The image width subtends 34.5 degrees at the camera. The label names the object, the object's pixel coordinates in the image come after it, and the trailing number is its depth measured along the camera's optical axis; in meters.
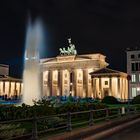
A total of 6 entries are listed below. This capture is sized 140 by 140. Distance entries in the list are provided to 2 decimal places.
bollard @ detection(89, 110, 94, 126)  13.50
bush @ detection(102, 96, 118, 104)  41.33
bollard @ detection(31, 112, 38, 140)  9.00
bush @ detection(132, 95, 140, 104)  36.99
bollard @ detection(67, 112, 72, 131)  11.26
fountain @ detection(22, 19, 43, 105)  26.06
